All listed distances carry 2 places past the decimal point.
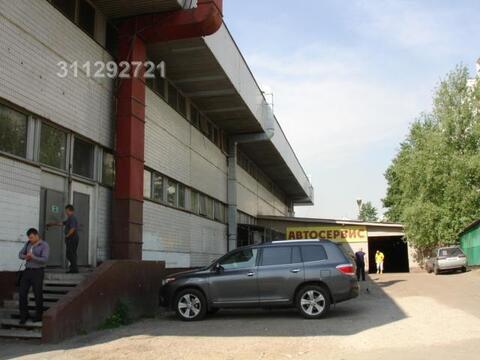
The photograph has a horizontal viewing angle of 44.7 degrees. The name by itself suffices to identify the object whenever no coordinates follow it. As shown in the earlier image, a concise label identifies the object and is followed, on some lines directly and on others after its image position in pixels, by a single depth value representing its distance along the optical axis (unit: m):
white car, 31.64
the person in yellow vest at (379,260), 37.56
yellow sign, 37.62
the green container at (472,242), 33.31
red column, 14.59
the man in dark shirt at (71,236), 11.94
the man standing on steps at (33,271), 10.00
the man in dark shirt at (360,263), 27.13
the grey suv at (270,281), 12.55
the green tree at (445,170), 38.12
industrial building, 11.27
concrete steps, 9.89
